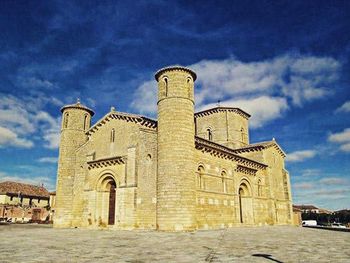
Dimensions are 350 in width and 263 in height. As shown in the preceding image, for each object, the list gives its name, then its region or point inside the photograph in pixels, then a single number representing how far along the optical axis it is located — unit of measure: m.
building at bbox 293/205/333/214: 91.81
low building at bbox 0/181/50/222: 46.16
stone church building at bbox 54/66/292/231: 19.22
